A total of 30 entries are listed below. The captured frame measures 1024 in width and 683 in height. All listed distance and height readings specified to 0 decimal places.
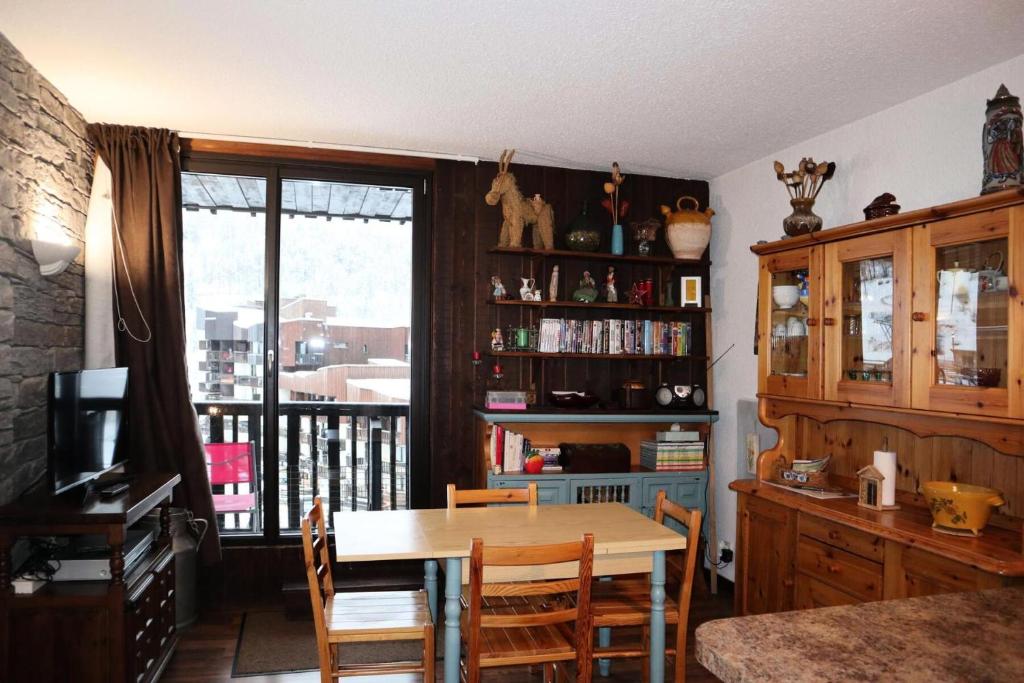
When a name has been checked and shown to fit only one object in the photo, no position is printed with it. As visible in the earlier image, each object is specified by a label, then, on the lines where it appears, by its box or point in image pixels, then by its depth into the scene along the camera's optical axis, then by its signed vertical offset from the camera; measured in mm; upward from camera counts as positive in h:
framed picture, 4707 +400
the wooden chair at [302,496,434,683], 2457 -974
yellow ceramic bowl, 2576 -542
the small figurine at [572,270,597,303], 4430 +351
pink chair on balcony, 4367 -764
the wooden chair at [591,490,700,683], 2611 -966
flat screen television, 2787 -336
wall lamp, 3102 +393
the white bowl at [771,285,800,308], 3438 +278
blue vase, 4516 +700
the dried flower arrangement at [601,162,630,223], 4387 +955
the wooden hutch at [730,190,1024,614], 2490 -158
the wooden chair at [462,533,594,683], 2197 -864
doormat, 3299 -1462
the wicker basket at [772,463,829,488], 3367 -596
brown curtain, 3879 +186
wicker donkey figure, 4285 +840
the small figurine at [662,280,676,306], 4699 +365
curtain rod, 4098 +1188
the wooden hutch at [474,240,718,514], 4258 -157
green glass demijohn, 4379 +709
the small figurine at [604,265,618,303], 4535 +386
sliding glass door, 4273 +69
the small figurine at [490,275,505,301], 4367 +373
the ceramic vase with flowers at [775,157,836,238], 3447 +852
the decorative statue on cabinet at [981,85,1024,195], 2520 +750
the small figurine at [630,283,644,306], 4582 +367
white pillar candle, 2994 -487
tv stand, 2643 -1005
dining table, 2383 -678
